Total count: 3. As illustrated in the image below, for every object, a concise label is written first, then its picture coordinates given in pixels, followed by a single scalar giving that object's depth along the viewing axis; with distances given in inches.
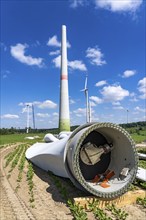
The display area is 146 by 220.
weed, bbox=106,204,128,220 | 183.5
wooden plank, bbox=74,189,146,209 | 206.3
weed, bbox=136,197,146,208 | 213.5
